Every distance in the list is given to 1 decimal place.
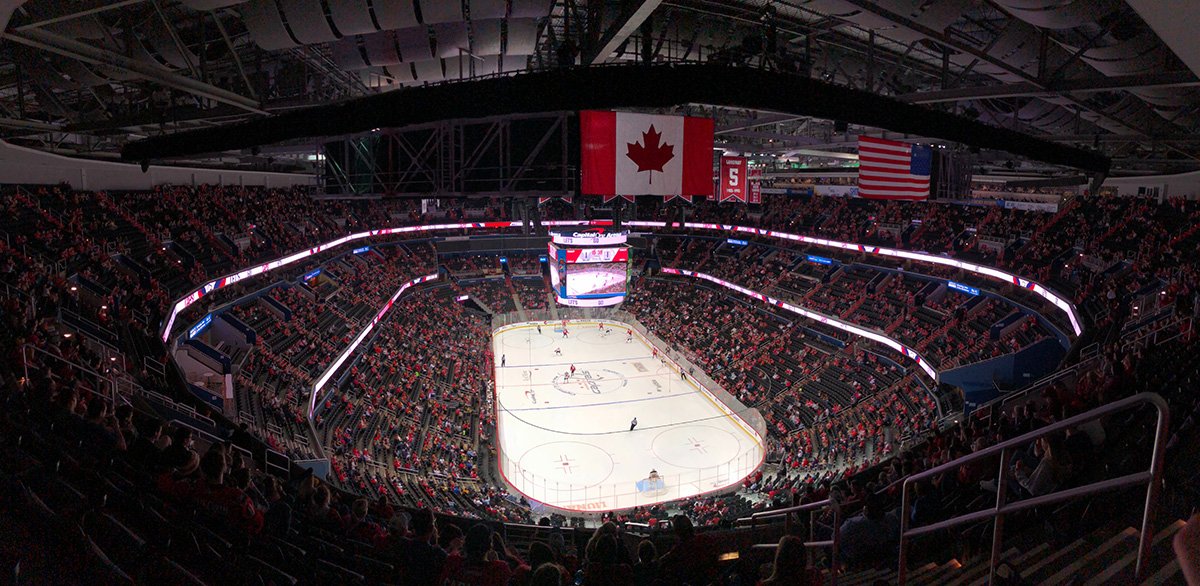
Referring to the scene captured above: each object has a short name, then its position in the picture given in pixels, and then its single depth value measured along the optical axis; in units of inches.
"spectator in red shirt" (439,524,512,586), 160.6
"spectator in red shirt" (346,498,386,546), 216.4
